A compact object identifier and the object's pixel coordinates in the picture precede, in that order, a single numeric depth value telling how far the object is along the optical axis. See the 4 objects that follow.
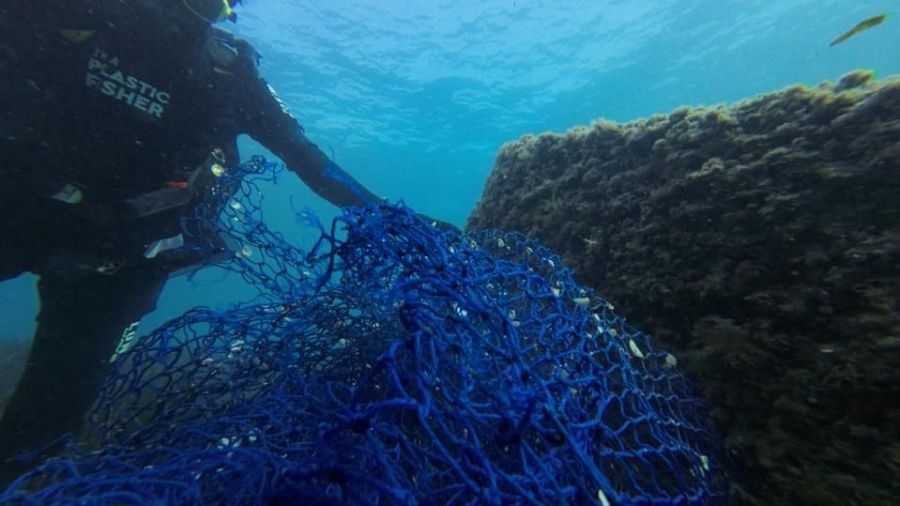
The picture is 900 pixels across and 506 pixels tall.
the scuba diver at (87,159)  1.08
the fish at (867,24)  1.12
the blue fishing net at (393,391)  0.55
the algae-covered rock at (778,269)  0.68
